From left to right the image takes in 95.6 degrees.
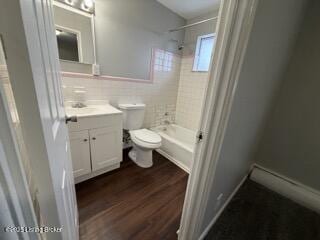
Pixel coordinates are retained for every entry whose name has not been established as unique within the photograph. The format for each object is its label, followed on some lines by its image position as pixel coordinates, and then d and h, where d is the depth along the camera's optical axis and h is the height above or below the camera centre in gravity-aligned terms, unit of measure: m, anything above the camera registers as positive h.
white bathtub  2.04 -1.01
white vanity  1.46 -0.72
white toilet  1.90 -0.79
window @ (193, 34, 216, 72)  2.36 +0.46
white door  0.33 -0.05
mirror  1.58 +0.48
